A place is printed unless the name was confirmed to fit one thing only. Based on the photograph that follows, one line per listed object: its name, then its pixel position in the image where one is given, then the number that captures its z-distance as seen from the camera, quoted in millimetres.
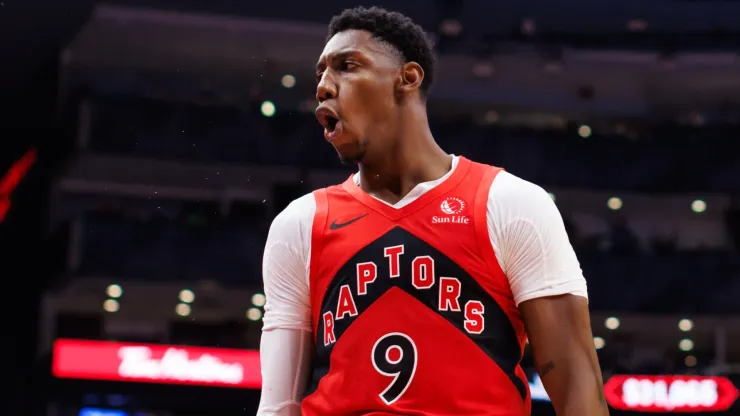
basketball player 2645
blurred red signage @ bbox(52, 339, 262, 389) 17234
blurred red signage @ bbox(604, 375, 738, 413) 17812
